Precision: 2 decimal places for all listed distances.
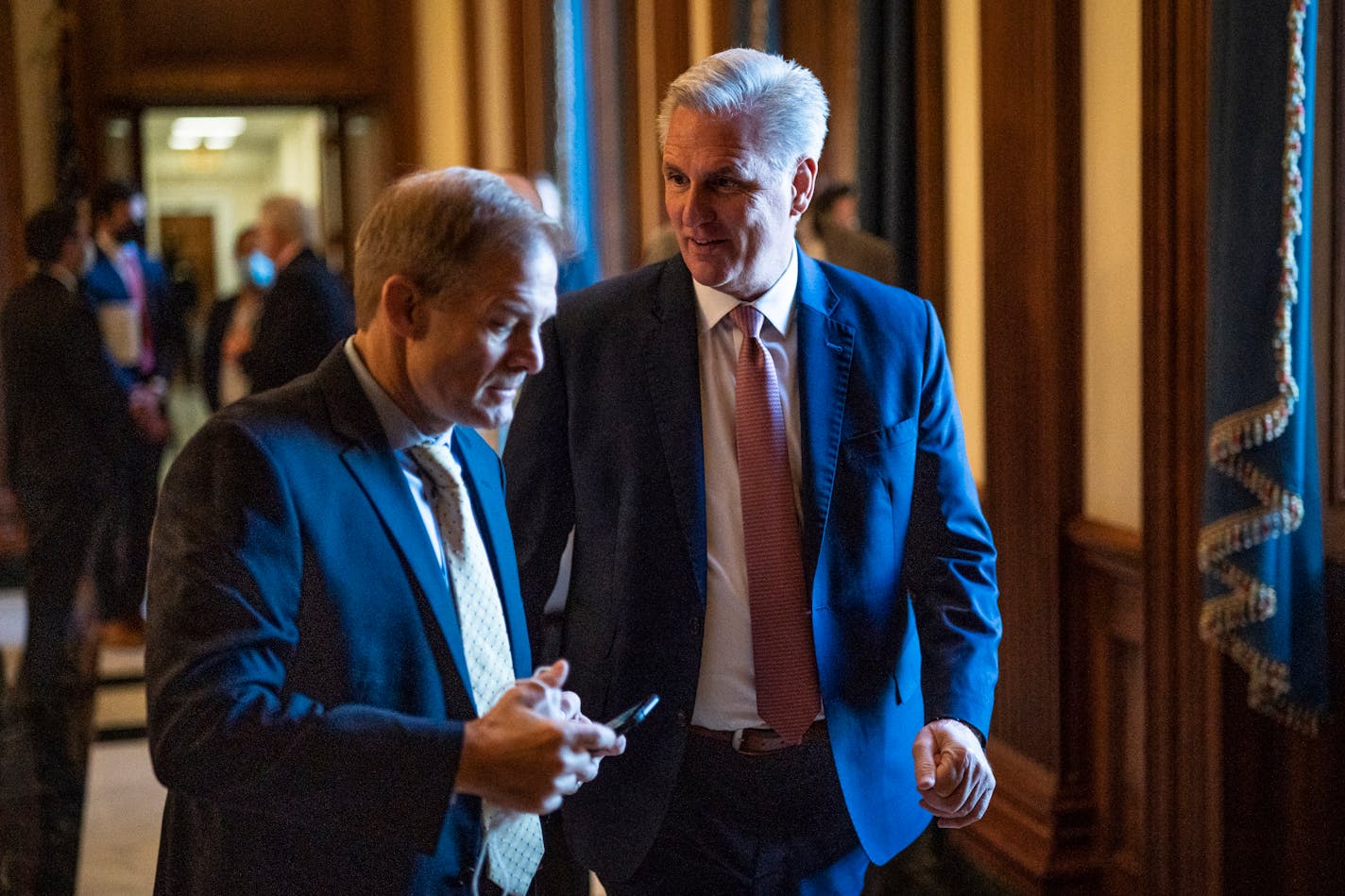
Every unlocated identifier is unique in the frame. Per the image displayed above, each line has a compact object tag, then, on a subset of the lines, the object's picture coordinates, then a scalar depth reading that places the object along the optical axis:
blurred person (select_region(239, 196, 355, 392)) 5.20
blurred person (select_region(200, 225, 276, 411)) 6.55
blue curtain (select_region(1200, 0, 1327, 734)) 2.50
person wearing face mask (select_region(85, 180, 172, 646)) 6.37
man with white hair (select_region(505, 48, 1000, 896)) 1.93
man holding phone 1.31
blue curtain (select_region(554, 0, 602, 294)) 9.17
